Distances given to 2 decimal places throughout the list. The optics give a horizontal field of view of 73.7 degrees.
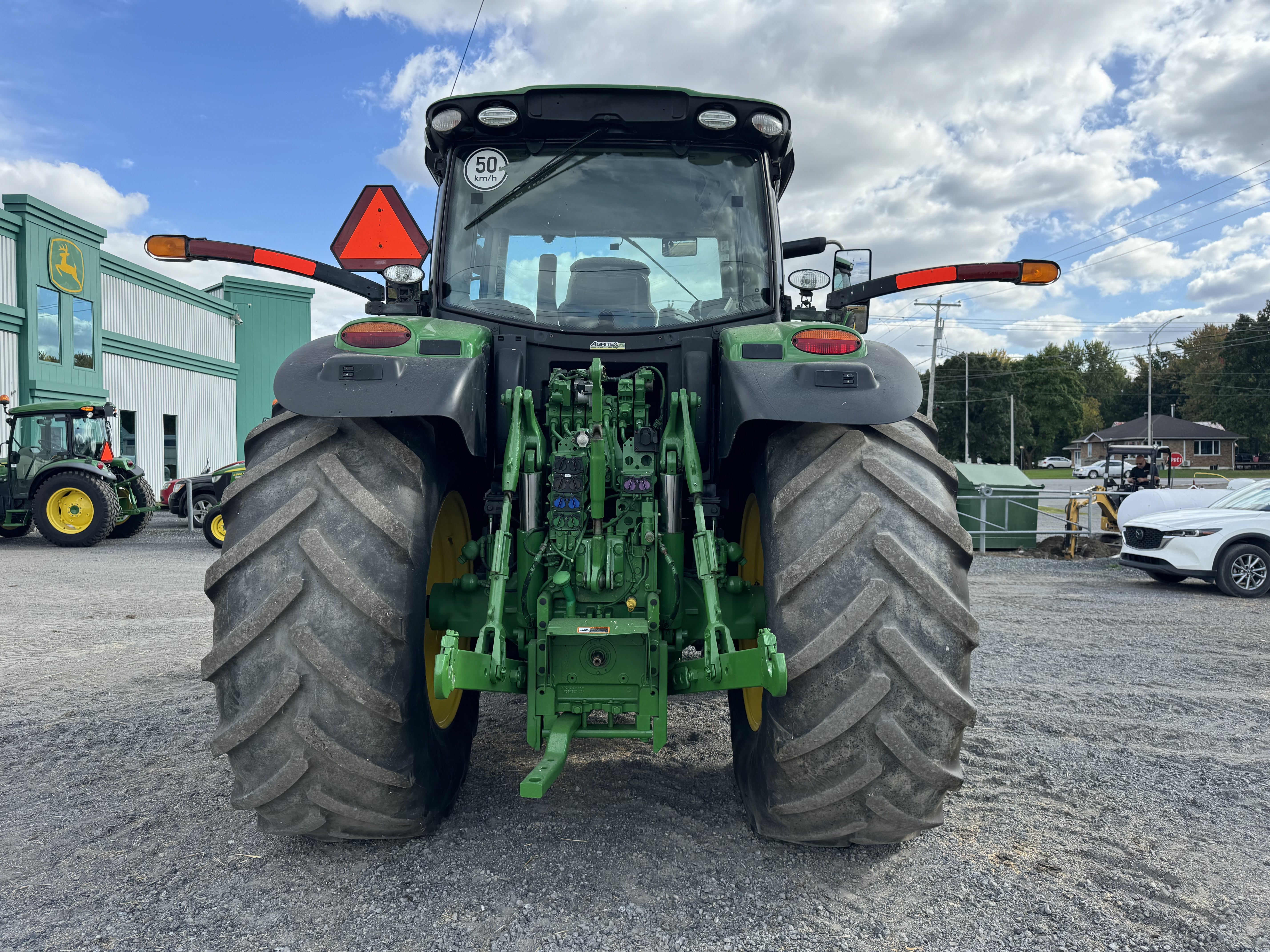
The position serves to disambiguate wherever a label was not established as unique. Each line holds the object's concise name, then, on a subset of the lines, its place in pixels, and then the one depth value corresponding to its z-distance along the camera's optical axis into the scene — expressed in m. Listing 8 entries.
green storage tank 13.54
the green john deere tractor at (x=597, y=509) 2.33
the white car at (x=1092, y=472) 52.16
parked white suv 9.87
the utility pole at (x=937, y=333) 52.56
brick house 76.56
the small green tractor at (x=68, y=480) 13.97
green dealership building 18.36
